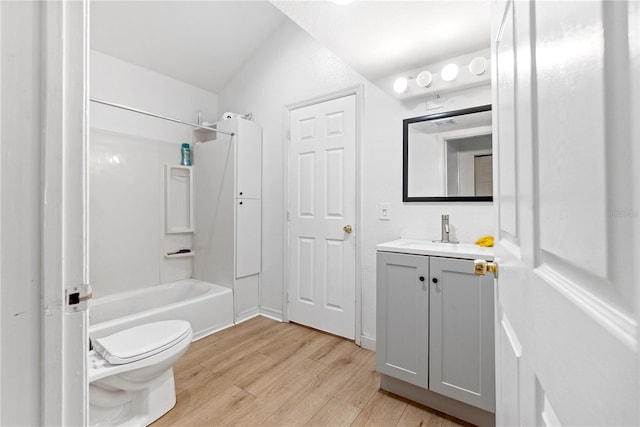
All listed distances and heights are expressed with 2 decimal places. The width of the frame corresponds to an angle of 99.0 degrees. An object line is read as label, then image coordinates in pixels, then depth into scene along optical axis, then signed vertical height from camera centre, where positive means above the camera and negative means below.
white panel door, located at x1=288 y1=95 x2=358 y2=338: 2.37 -0.02
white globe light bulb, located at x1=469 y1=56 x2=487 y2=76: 1.59 +0.87
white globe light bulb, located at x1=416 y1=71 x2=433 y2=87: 1.78 +0.88
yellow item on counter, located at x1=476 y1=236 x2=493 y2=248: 1.62 -0.18
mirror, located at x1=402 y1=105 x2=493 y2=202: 1.72 +0.39
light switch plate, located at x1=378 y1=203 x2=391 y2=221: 2.14 +0.01
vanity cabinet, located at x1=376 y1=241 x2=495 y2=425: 1.38 -0.66
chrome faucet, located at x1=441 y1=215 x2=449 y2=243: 1.82 -0.10
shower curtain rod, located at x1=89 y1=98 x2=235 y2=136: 1.95 +0.82
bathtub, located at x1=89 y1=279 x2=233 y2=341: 2.15 -0.82
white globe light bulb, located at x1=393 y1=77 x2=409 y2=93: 1.87 +0.89
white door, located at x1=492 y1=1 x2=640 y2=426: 0.24 +0.00
